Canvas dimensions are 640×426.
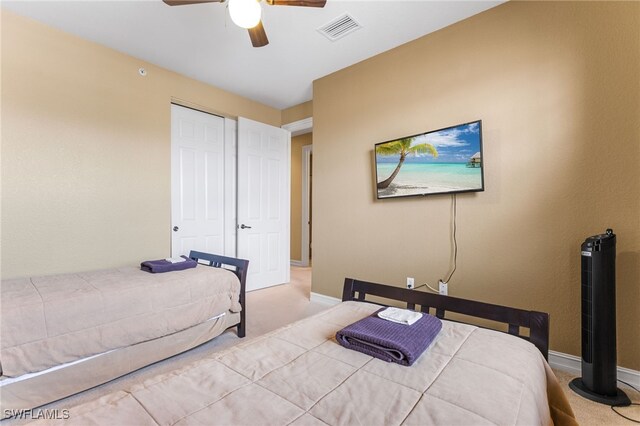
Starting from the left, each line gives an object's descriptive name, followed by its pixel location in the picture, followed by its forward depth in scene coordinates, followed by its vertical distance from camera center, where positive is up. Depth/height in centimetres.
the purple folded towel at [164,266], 254 -47
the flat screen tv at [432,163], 241 +46
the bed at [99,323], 160 -72
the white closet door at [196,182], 351 +39
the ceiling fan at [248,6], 169 +119
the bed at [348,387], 79 -54
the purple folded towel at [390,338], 108 -49
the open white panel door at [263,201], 407 +18
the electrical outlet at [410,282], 283 -66
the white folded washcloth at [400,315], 132 -47
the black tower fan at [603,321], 172 -63
